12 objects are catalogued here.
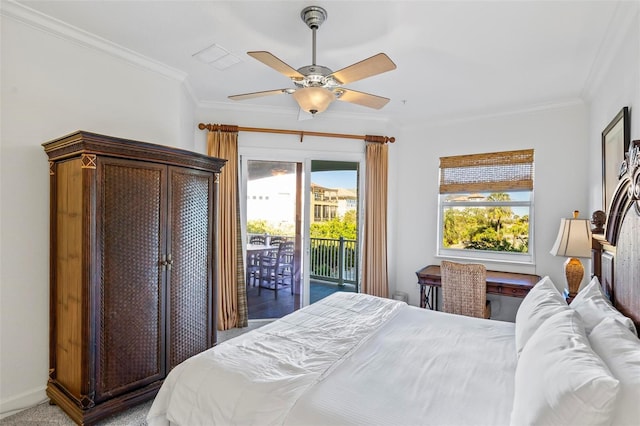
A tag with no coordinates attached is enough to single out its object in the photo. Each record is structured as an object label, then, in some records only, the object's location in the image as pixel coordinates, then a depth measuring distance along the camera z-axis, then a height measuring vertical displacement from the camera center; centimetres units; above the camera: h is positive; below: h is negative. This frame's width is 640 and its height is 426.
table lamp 278 -30
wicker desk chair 328 -78
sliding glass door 411 -19
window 393 +6
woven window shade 390 +50
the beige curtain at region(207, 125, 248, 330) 381 -28
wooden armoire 212 -42
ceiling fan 195 +86
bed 106 -76
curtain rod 381 +96
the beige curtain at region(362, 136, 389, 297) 424 -21
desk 340 -76
